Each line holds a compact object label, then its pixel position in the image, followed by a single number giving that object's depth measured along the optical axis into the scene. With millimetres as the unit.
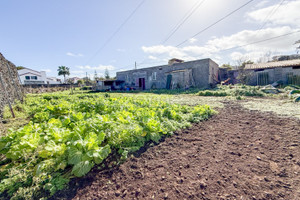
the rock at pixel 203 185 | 1637
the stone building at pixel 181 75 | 16047
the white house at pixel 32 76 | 39031
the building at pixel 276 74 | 14057
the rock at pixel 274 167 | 1915
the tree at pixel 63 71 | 36812
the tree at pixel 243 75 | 13430
